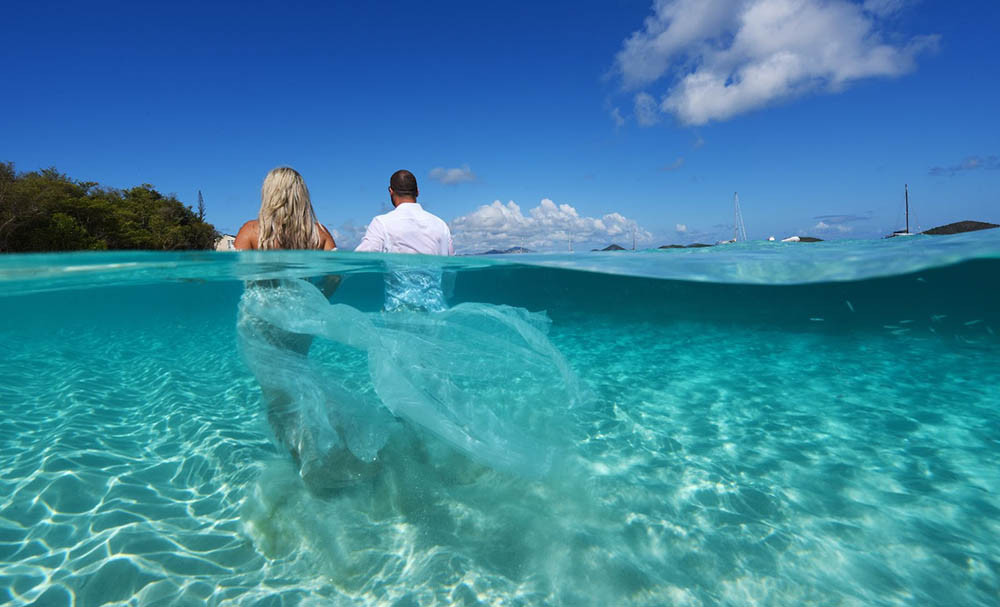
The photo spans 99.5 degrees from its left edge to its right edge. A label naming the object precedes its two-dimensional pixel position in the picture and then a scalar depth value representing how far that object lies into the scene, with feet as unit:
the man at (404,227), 14.46
